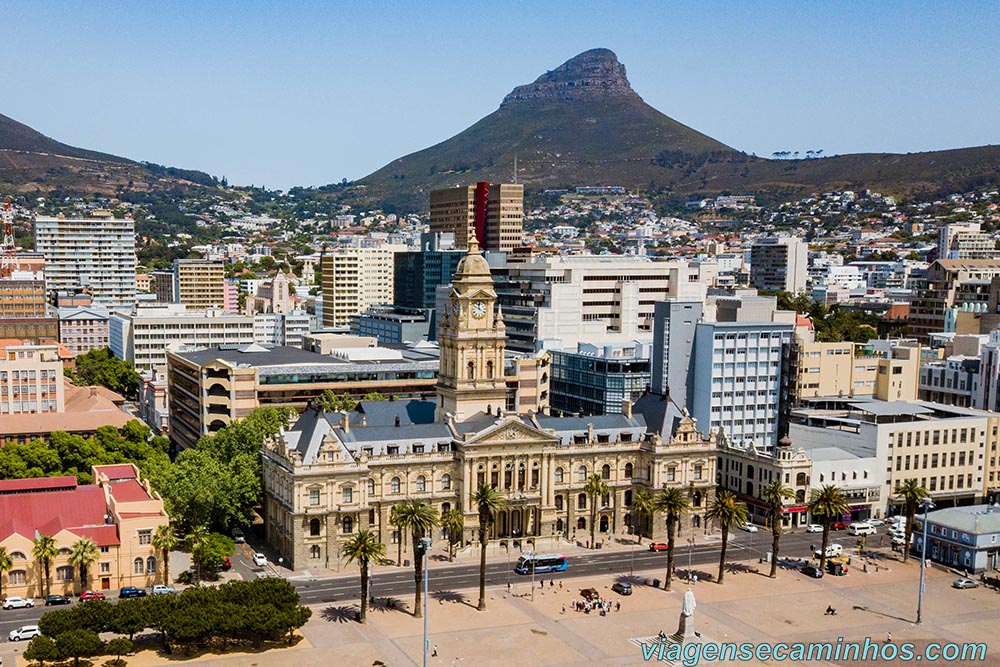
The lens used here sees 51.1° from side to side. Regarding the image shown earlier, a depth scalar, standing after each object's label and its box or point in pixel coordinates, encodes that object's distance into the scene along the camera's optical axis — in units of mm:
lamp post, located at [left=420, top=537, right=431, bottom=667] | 89406
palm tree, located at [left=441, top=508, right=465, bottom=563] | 109312
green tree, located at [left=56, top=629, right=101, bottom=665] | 83500
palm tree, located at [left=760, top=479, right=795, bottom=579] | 114875
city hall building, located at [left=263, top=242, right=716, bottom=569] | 117312
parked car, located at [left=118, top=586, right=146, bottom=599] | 103750
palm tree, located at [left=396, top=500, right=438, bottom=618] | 101625
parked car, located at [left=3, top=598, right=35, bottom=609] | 100500
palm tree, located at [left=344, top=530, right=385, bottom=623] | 98000
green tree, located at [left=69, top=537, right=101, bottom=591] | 102562
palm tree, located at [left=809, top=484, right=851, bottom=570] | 117688
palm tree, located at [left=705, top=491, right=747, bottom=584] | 113500
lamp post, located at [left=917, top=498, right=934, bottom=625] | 103562
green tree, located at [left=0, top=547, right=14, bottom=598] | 100875
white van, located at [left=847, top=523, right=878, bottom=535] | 135625
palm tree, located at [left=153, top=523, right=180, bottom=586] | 104750
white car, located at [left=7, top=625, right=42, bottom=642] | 91562
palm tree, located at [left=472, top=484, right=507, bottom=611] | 104938
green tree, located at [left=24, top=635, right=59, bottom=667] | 82125
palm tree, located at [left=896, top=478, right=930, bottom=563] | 119125
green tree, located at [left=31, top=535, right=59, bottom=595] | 101688
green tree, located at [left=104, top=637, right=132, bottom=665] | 85812
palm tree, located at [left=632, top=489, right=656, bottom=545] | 121375
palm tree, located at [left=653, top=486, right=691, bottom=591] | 110750
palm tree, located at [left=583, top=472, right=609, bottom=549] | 127188
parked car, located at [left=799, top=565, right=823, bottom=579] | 117938
